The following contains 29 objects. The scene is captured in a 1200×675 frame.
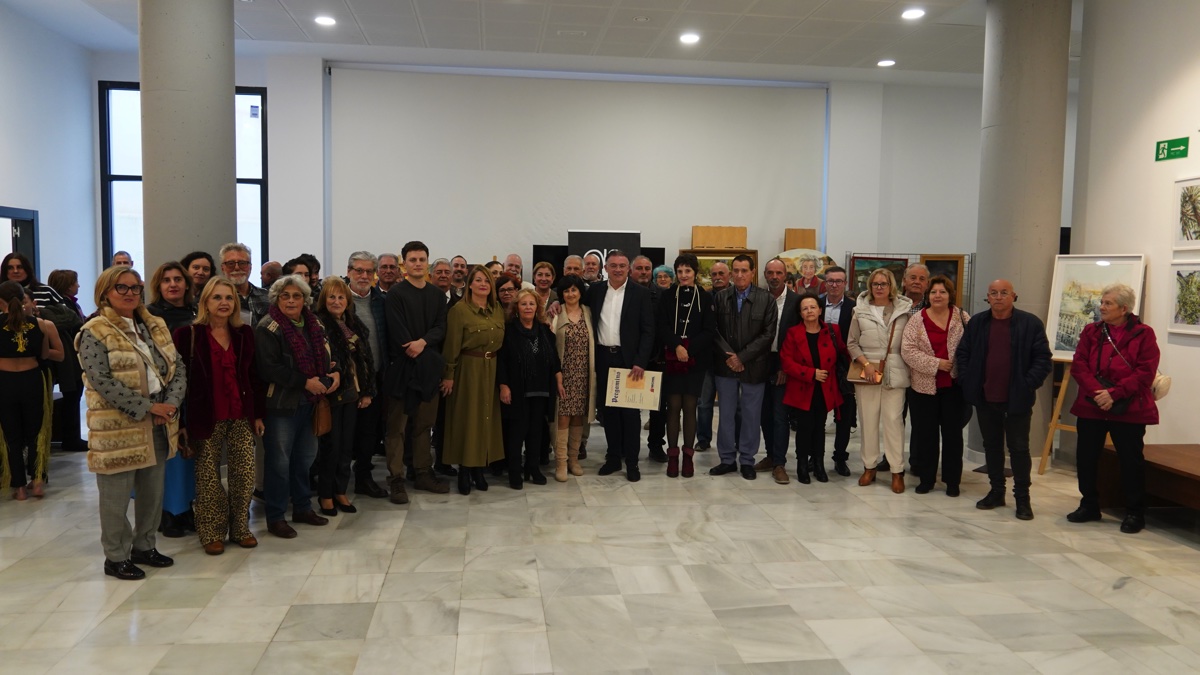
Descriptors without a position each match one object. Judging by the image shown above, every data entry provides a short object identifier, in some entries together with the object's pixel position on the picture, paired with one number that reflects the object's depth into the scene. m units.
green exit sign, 5.80
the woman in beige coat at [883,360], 5.77
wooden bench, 4.83
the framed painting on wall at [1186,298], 5.62
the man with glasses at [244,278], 4.86
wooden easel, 6.32
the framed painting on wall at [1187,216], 5.64
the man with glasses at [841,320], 6.27
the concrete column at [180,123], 5.48
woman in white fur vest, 3.71
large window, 10.73
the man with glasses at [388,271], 6.02
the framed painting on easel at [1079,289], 6.12
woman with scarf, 4.37
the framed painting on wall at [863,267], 11.43
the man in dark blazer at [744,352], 6.01
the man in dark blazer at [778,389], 6.09
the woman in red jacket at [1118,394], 4.81
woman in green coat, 5.46
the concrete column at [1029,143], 6.64
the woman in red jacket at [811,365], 5.88
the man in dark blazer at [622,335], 5.95
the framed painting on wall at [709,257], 10.95
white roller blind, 10.77
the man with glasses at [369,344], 5.28
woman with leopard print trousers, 4.07
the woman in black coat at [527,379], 5.64
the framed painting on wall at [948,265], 11.74
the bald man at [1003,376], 5.23
